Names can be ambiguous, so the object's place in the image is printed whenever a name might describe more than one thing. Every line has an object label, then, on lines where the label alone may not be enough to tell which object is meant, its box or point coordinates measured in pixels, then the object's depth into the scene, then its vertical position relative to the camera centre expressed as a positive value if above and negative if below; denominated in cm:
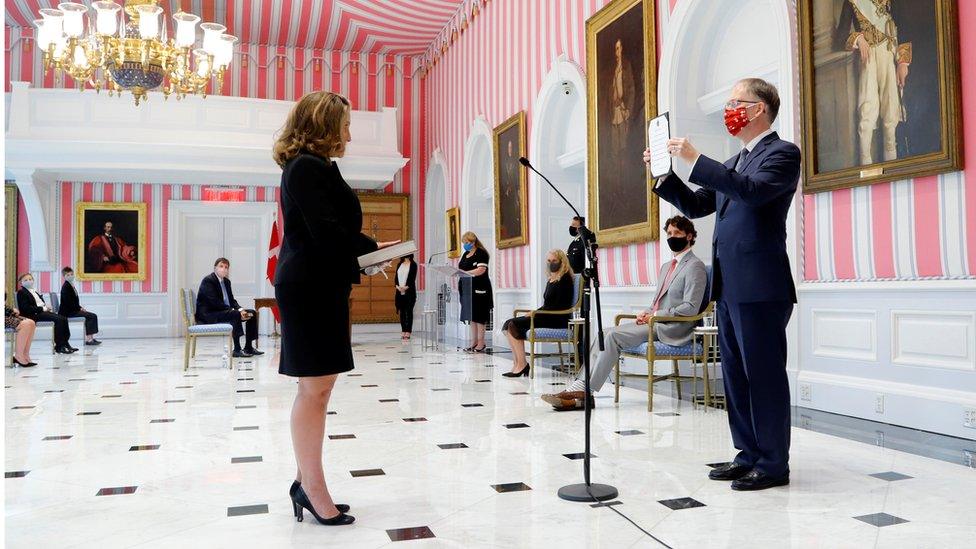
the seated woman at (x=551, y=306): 679 -4
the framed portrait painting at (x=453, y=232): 1216 +114
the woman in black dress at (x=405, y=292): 1175 +19
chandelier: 783 +281
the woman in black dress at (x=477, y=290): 929 +16
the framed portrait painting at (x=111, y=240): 1302 +118
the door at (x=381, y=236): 1420 +125
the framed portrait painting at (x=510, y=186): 938 +147
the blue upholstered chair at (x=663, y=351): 481 -33
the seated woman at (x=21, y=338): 813 -28
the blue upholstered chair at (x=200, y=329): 789 -21
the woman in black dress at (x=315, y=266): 245 +13
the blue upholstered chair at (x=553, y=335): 652 -28
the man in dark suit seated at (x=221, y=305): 835 +3
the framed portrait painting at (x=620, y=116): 659 +166
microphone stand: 286 -65
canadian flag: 1125 +82
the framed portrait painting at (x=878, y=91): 394 +114
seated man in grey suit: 490 -6
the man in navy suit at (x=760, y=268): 295 +11
